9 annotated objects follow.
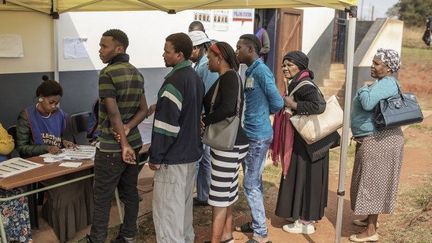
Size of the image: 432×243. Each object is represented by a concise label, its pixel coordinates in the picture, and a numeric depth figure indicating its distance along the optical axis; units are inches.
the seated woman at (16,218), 138.2
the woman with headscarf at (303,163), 154.1
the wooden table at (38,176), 126.9
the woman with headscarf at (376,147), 151.0
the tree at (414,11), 1200.8
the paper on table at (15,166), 134.8
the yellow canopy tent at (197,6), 133.8
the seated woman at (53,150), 156.6
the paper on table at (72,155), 151.4
